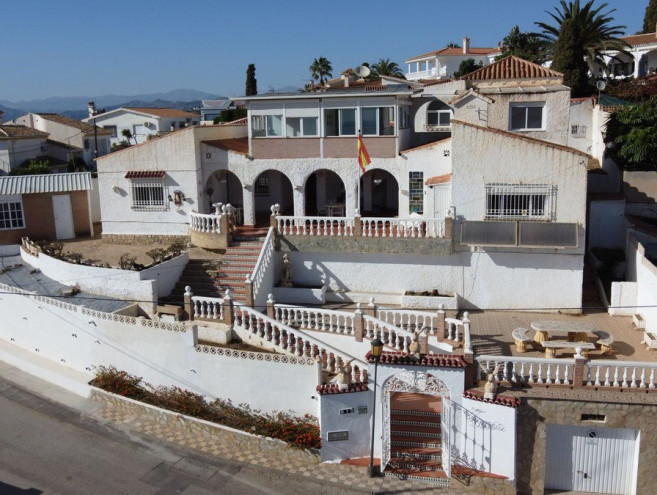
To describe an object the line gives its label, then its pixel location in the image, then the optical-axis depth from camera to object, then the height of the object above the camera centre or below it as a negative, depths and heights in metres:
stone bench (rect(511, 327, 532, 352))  17.75 -4.66
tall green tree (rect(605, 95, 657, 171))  27.00 +1.57
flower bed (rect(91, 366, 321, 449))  17.03 -6.65
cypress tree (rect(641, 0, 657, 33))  67.13 +16.63
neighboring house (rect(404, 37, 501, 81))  80.69 +15.16
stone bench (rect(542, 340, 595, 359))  16.73 -4.64
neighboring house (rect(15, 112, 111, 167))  61.50 +4.86
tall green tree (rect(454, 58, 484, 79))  61.94 +10.75
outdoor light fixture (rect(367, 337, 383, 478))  14.87 -5.41
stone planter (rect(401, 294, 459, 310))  21.45 -4.33
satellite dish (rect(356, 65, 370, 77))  30.94 +5.21
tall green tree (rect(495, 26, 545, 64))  52.32 +11.59
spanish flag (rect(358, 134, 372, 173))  22.90 +0.79
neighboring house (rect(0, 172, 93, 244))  28.61 -1.10
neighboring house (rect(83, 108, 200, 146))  76.19 +7.17
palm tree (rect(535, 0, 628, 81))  41.72 +9.47
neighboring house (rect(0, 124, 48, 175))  49.50 +3.15
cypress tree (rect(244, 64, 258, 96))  57.06 +9.01
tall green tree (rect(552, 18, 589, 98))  40.62 +7.42
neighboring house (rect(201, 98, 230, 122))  84.88 +9.29
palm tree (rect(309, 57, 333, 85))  68.50 +11.99
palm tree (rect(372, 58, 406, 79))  72.06 +12.47
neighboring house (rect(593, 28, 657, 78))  58.19 +10.66
